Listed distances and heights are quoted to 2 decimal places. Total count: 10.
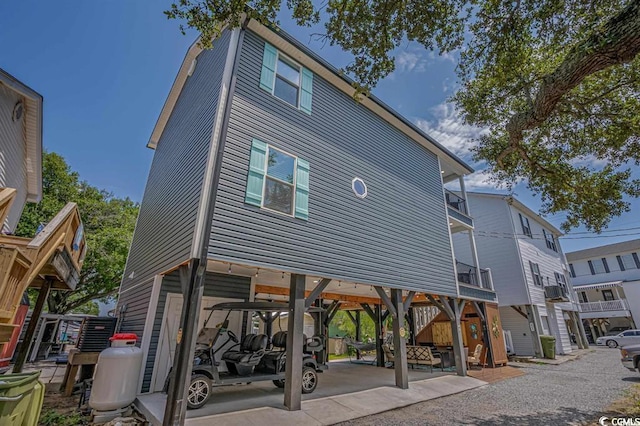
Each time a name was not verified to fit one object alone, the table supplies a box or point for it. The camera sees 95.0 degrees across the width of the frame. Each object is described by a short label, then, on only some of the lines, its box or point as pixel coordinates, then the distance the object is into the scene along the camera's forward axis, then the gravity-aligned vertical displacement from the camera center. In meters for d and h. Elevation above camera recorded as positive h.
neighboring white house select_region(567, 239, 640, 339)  24.44 +3.63
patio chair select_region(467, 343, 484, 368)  11.55 -1.19
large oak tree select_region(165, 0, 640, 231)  4.79 +5.39
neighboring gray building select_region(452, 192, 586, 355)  16.66 +3.25
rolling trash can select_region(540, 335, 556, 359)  14.98 -0.94
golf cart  5.63 -0.83
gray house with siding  5.97 +3.05
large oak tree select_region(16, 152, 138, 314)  16.72 +5.29
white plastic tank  5.07 -0.99
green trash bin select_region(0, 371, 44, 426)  2.74 -0.79
